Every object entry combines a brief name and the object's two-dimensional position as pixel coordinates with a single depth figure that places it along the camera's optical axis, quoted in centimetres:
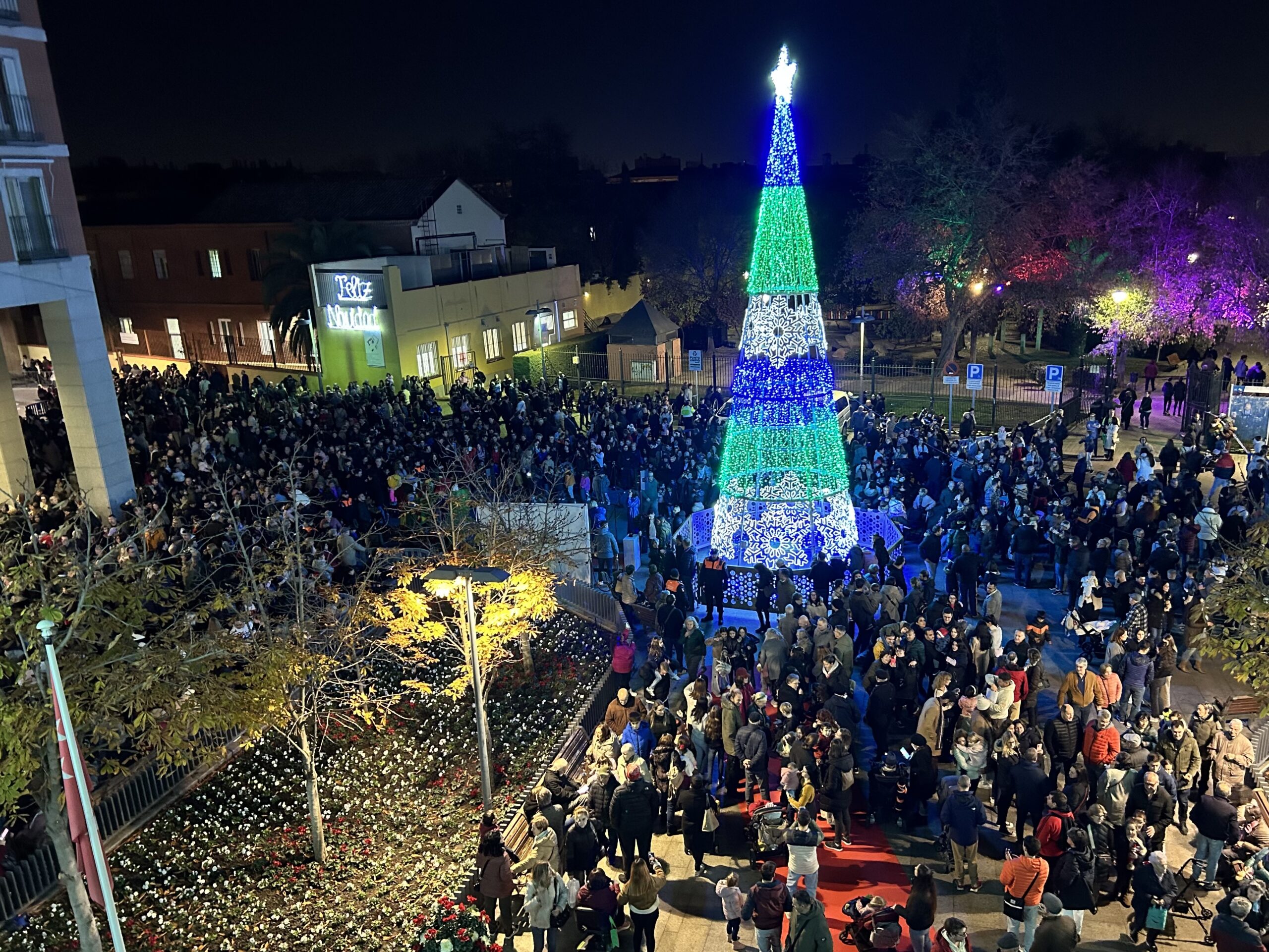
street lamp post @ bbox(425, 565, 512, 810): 919
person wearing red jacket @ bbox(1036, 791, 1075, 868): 821
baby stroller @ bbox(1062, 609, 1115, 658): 1341
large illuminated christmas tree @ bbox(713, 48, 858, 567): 1476
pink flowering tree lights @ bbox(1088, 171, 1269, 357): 3219
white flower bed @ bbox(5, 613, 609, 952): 885
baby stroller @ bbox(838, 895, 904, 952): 710
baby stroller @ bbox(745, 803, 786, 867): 866
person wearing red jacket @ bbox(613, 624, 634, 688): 1287
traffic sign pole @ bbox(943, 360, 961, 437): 2456
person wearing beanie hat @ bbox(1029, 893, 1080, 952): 709
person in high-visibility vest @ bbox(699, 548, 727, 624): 1548
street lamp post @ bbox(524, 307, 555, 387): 4119
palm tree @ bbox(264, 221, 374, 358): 3625
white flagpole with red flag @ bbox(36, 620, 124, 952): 650
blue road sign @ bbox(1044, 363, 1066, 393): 2358
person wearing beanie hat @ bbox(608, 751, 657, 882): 897
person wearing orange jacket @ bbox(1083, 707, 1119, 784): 970
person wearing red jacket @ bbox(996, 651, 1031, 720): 1098
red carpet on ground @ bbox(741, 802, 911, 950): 919
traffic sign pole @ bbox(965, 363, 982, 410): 2584
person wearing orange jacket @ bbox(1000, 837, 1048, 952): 773
